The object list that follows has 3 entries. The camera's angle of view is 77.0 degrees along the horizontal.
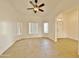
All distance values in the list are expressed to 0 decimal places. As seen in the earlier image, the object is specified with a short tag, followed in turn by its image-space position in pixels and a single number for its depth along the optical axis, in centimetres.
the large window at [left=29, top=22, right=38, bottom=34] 525
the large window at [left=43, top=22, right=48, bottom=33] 535
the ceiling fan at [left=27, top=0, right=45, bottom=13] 323
